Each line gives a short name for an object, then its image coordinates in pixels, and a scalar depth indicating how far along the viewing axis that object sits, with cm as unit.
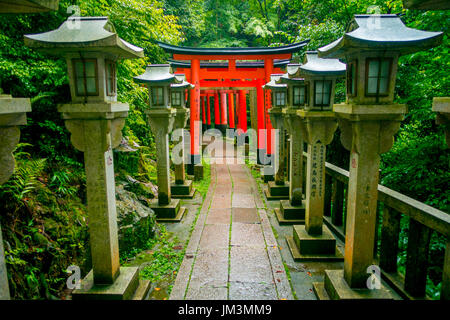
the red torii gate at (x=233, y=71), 1151
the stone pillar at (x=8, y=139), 236
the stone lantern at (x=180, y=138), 888
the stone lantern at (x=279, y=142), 896
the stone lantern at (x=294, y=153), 655
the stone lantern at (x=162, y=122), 704
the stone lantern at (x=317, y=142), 498
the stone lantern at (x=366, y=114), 312
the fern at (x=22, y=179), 418
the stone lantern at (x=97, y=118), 331
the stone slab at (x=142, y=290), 399
